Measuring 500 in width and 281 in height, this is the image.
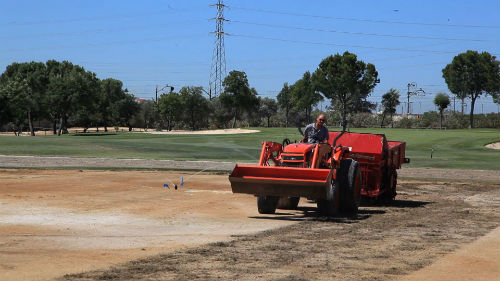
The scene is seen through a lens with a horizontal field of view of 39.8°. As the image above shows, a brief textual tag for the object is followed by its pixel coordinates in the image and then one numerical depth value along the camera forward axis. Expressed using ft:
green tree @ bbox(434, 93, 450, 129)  311.47
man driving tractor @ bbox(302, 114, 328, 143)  52.34
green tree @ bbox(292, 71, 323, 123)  363.15
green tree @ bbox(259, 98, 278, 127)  443.73
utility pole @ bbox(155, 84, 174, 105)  417.12
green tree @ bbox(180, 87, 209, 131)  369.09
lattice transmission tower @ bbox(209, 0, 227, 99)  313.53
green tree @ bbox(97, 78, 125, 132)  402.83
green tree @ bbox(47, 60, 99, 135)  298.97
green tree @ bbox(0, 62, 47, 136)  296.30
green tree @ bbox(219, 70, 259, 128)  348.18
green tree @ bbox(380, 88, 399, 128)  363.15
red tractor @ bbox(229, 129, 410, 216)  47.26
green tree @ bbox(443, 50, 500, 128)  353.72
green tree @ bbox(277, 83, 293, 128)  414.90
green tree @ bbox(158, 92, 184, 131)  370.28
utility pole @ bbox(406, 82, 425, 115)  426.30
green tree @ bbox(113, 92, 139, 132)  409.84
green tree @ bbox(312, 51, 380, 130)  363.56
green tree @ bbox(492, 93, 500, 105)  336.90
